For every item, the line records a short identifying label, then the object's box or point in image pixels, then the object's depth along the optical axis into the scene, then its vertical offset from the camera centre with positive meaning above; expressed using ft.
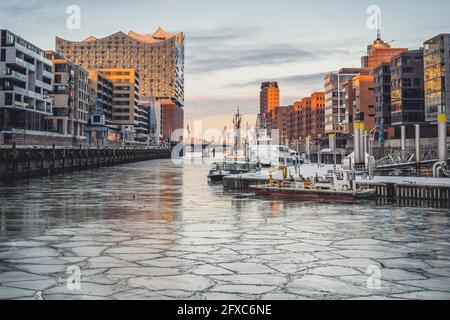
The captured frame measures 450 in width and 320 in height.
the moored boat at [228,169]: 210.38 -5.12
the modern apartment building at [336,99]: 588.09 +67.46
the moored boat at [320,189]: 120.47 -7.84
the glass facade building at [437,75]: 361.30 +57.16
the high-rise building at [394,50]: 622.54 +129.45
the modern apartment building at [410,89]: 405.59 +52.94
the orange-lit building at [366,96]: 517.14 +60.33
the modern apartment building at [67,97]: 462.19 +55.97
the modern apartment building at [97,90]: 580.59 +79.77
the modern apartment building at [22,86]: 339.77 +51.27
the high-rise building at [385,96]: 443.32 +51.64
